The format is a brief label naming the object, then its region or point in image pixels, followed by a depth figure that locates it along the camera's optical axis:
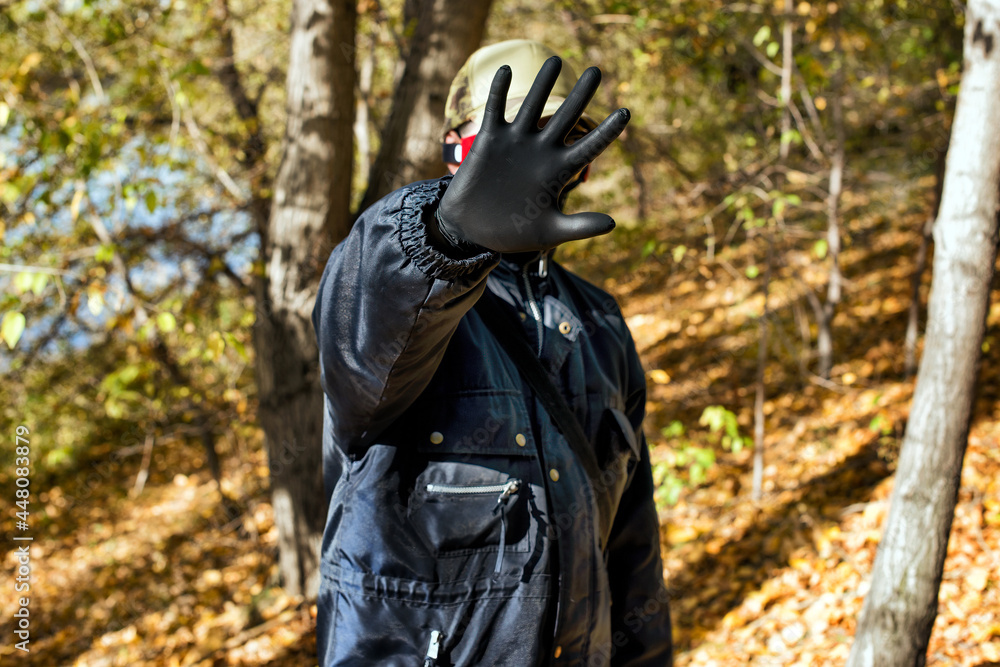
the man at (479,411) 1.01
